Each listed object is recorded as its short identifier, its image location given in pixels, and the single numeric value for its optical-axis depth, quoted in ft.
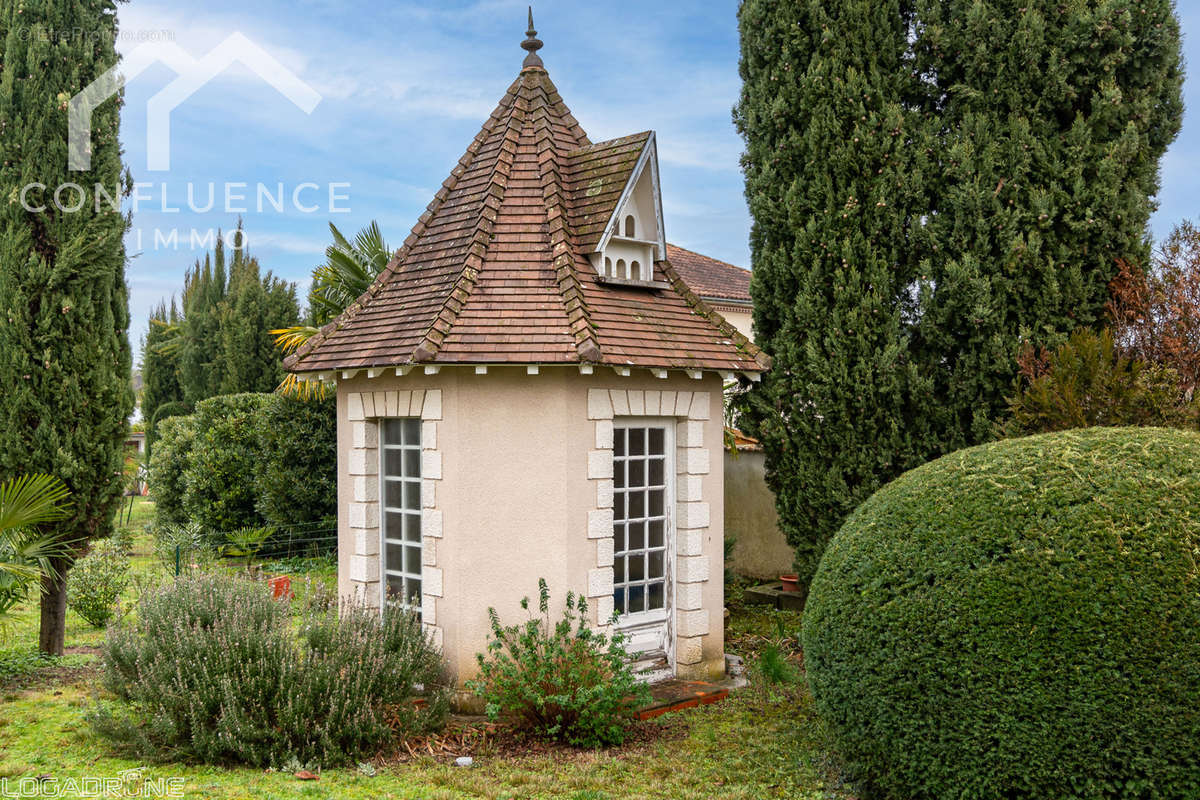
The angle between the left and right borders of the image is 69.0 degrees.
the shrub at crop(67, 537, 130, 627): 37.45
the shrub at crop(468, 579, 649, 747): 22.26
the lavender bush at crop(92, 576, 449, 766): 20.58
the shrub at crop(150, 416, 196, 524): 57.47
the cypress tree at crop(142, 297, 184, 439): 103.50
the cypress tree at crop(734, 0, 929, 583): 30.45
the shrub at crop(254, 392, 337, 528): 52.90
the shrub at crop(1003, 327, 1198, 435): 24.79
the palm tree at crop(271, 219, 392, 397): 44.57
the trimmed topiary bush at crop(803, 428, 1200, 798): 15.64
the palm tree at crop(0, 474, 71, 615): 24.62
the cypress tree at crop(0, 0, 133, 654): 28.99
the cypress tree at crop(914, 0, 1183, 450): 28.81
